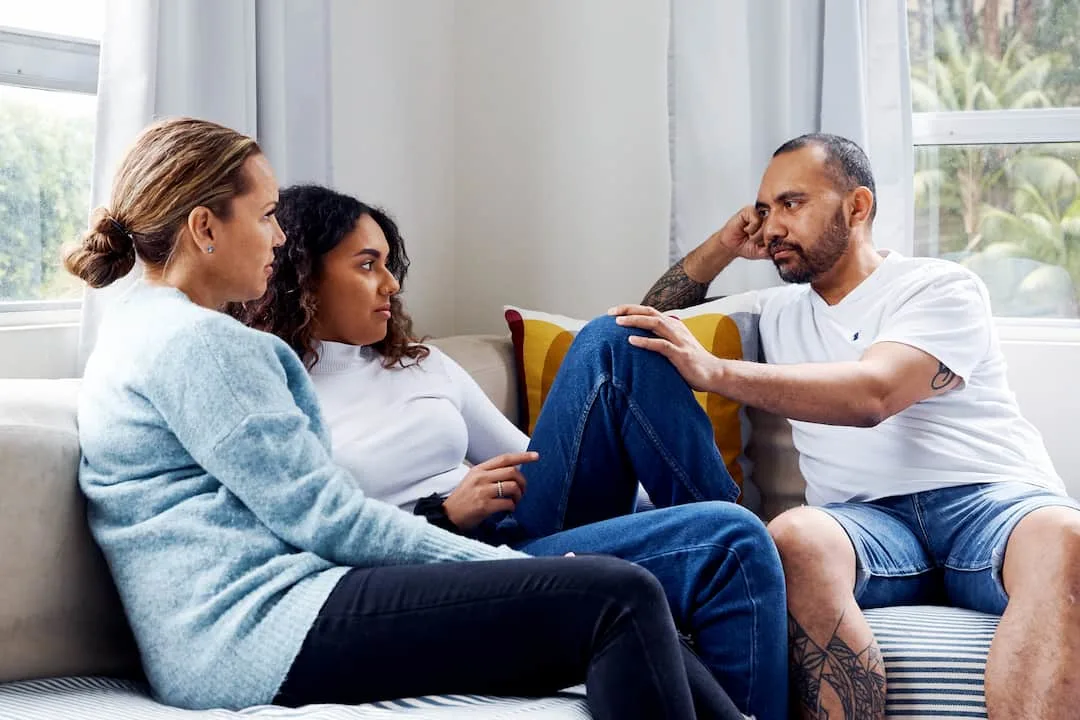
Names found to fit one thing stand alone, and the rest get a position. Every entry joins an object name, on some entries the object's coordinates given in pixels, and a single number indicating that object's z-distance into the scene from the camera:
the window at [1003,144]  2.58
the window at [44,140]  2.04
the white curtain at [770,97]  2.48
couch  1.29
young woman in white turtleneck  1.54
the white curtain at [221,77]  1.99
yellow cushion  2.28
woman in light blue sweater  1.26
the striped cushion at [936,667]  1.59
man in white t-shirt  1.57
